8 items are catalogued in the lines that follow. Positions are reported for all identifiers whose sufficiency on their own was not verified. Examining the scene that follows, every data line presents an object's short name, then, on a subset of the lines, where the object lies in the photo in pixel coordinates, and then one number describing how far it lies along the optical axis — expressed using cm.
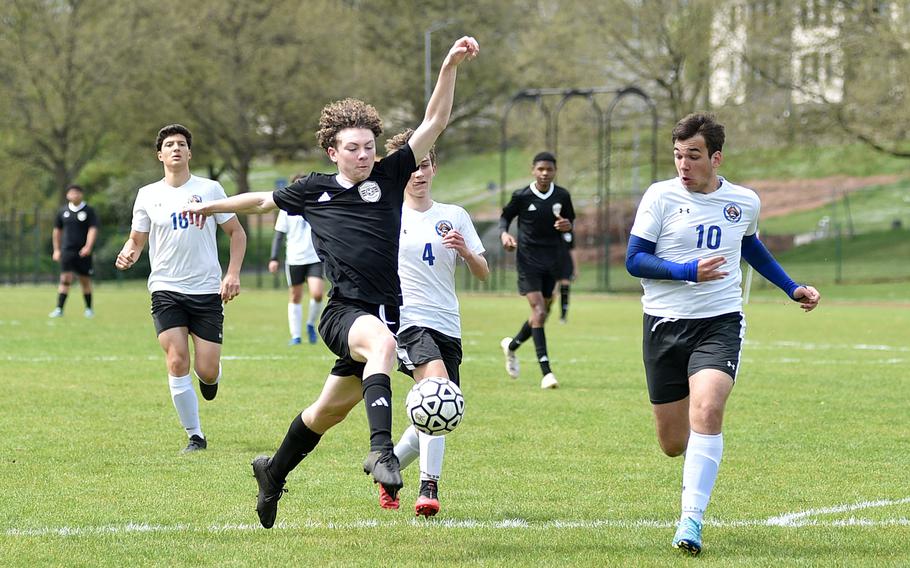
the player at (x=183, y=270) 1769
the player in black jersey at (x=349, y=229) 1227
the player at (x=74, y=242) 4564
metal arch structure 6481
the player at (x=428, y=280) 1401
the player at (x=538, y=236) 2691
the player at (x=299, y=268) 3425
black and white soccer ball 1125
